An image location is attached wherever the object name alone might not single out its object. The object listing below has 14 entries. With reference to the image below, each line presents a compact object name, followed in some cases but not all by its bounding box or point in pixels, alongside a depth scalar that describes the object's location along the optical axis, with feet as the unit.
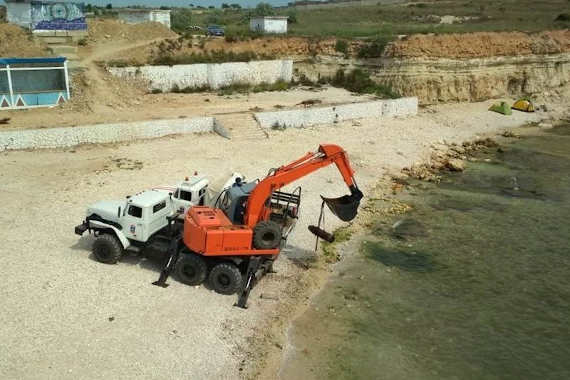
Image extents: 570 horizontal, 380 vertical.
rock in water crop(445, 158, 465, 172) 85.35
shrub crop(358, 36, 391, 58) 129.90
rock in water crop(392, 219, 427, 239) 59.82
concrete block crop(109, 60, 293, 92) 106.73
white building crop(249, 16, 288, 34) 142.92
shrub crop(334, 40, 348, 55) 133.44
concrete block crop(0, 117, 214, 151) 75.25
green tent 126.72
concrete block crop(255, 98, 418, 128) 93.91
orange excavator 41.18
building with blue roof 85.46
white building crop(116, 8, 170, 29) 138.80
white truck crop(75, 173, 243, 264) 44.52
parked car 146.02
